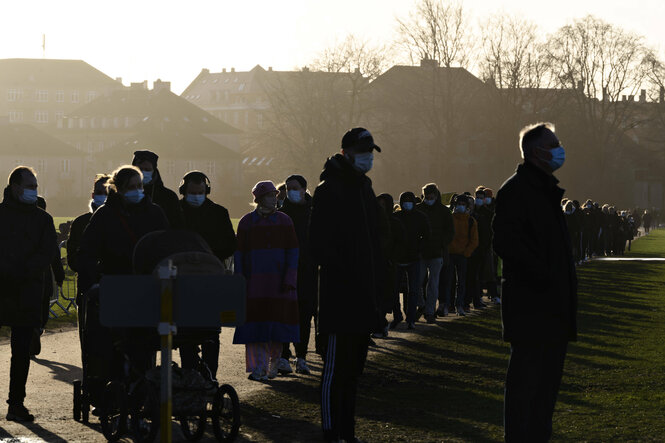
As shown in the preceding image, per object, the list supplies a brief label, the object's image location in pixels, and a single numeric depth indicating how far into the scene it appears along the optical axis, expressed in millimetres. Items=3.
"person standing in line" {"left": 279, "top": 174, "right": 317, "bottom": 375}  22291
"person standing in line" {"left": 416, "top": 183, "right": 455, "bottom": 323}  30576
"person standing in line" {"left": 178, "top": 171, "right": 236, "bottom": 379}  19310
